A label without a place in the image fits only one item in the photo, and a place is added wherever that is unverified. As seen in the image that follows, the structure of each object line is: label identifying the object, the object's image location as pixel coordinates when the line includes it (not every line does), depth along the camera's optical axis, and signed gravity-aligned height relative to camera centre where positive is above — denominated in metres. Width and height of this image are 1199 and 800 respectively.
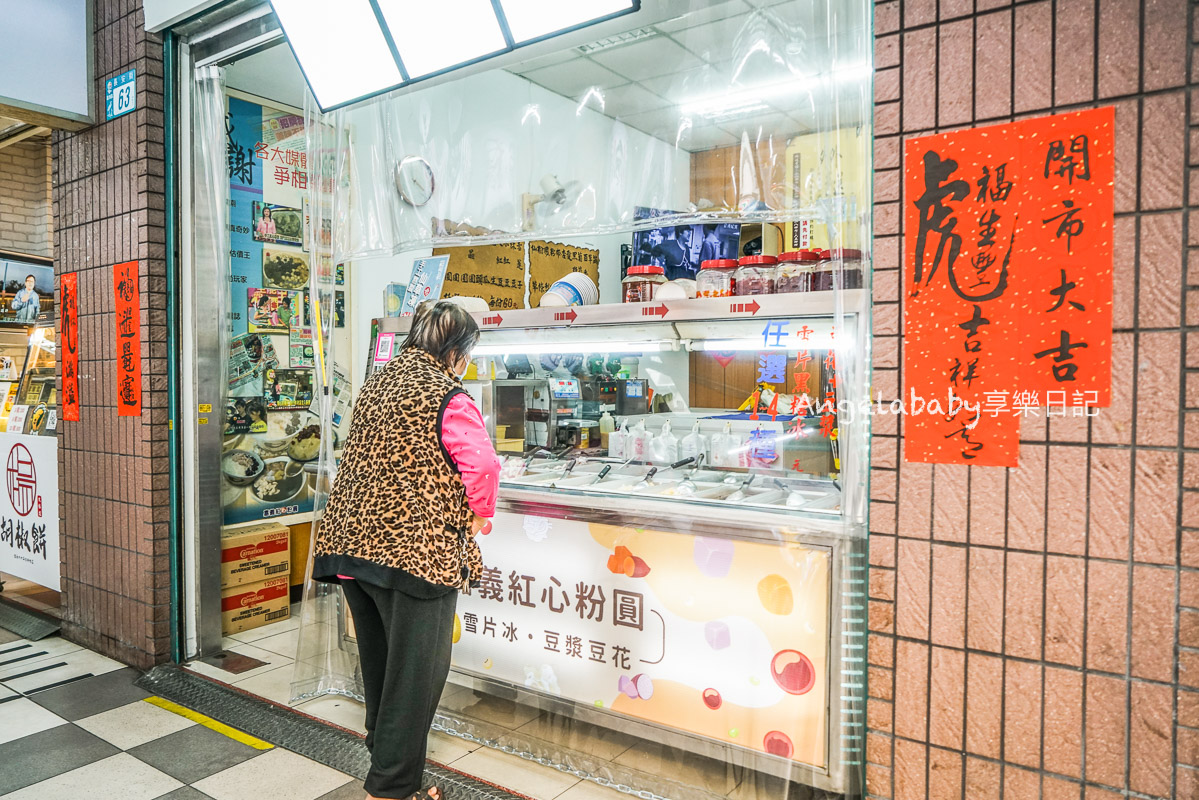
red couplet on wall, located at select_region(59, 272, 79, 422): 3.87 +0.19
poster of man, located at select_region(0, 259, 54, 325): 6.21 +0.71
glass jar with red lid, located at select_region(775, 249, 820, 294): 2.41 +0.35
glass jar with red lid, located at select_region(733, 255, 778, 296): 2.51 +0.35
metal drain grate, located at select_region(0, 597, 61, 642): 4.04 -1.39
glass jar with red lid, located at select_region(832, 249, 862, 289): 2.06 +0.30
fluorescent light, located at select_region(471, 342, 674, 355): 2.89 +0.12
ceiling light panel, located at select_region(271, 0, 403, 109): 2.77 +1.26
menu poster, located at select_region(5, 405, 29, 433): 4.73 -0.27
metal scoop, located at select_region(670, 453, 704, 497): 2.65 -0.39
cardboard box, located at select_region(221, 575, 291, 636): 4.02 -1.27
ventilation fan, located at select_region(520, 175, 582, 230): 2.67 +0.65
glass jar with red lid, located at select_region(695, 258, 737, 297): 2.62 +0.35
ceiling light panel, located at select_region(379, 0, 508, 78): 2.52 +1.20
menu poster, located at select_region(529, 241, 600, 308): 4.26 +0.66
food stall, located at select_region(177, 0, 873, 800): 2.17 +0.03
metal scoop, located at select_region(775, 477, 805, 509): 2.42 -0.41
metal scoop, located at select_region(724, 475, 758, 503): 2.53 -0.41
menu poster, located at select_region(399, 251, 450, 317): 3.15 +0.41
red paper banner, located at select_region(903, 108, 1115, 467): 1.57 +0.22
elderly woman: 2.10 -0.41
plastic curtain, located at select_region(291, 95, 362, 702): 3.10 -0.06
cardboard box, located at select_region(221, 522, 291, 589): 3.97 -0.97
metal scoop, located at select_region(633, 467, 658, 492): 2.76 -0.39
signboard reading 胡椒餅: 4.31 -0.80
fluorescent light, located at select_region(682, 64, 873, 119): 2.01 +0.85
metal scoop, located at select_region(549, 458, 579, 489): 3.01 -0.38
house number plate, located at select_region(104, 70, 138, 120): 3.50 +1.35
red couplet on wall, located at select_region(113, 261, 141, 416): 3.50 +0.18
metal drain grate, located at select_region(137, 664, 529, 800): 2.51 -1.37
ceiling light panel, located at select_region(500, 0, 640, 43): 2.29 +1.15
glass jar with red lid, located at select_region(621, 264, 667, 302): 2.80 +0.36
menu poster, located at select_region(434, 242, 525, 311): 3.81 +0.55
